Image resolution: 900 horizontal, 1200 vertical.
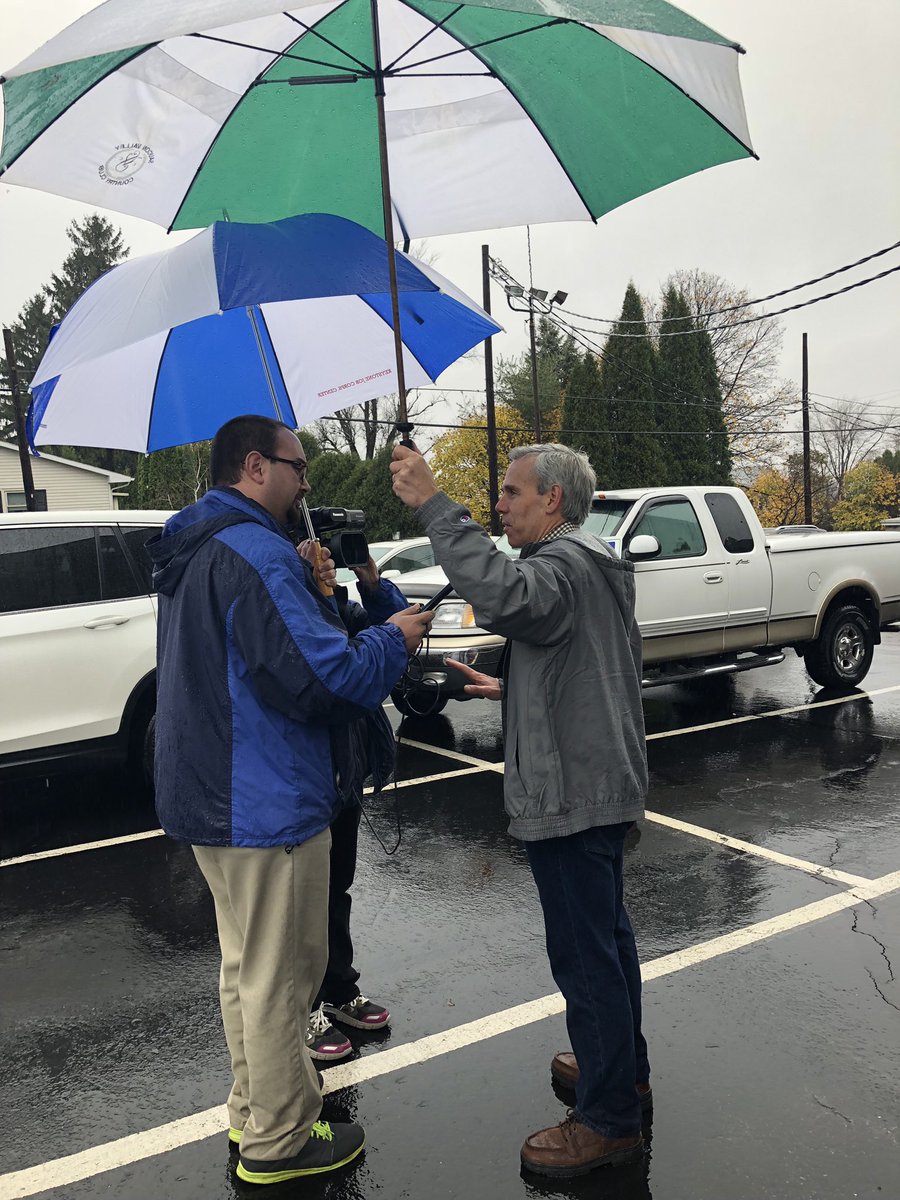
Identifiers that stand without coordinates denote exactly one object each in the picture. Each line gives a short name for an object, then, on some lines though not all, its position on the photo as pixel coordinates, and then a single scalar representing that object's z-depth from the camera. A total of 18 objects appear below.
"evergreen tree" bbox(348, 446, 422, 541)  33.53
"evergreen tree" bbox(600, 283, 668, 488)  37.25
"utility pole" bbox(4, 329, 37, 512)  25.44
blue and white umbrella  4.18
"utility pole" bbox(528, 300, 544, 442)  28.52
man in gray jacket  2.58
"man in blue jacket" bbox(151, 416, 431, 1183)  2.45
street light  24.81
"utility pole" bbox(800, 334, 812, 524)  37.06
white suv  5.59
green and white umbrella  3.49
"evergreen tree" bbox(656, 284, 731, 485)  41.59
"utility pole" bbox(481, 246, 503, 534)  24.83
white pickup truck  8.30
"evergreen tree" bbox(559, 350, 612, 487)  37.25
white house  36.44
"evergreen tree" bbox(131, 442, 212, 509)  33.34
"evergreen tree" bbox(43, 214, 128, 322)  60.81
